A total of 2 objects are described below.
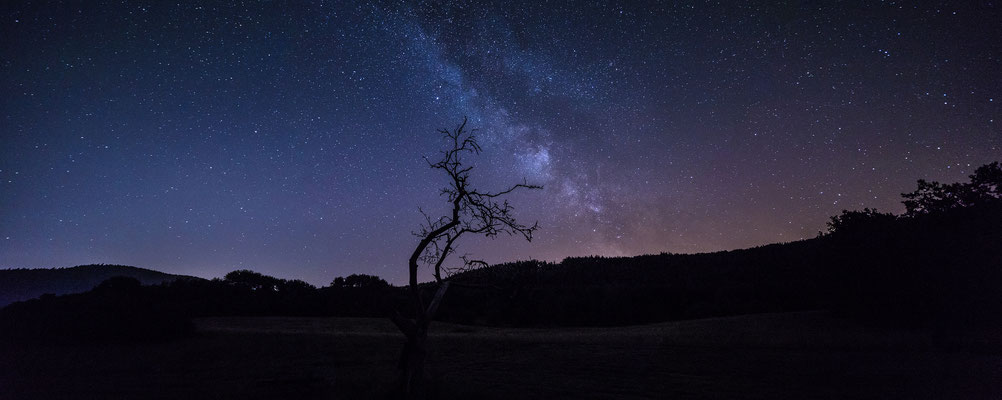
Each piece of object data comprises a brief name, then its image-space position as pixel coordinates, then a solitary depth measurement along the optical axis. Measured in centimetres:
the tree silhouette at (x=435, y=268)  891
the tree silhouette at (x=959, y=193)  2372
